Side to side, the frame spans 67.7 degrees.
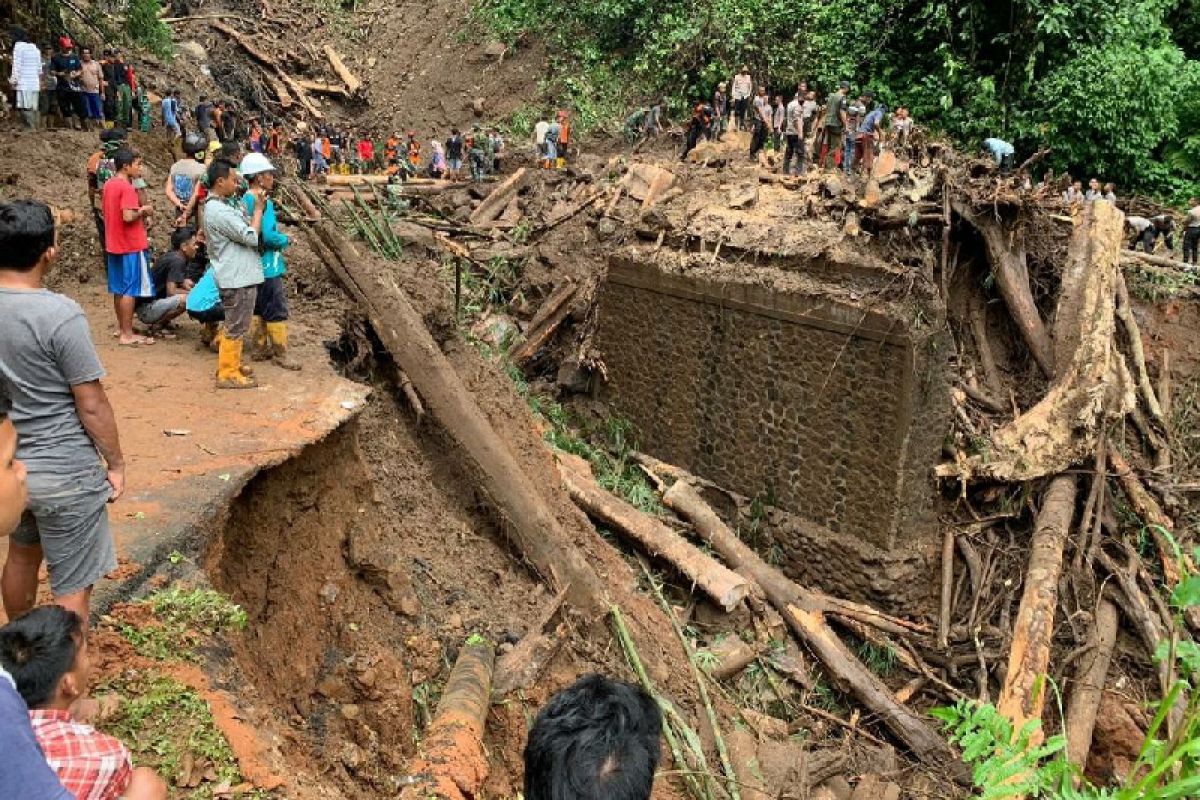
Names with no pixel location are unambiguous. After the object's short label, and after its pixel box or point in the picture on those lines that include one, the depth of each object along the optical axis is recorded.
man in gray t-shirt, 3.33
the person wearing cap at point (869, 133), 14.66
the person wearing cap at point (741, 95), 17.73
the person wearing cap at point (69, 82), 13.02
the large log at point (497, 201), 15.07
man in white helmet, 6.56
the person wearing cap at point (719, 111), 17.92
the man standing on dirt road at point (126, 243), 7.04
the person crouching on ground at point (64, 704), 2.48
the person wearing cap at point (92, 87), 13.23
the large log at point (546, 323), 13.16
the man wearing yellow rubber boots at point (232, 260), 6.36
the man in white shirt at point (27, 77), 11.73
